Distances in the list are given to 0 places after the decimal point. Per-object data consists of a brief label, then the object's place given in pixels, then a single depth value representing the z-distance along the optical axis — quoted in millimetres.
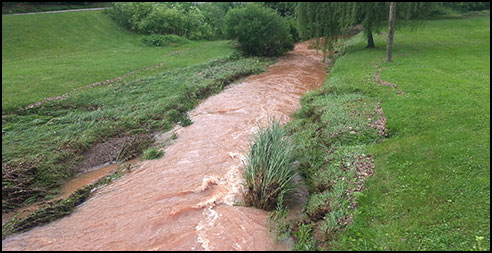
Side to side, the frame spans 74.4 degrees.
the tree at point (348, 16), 21062
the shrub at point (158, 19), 37812
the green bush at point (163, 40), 34259
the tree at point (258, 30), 26953
